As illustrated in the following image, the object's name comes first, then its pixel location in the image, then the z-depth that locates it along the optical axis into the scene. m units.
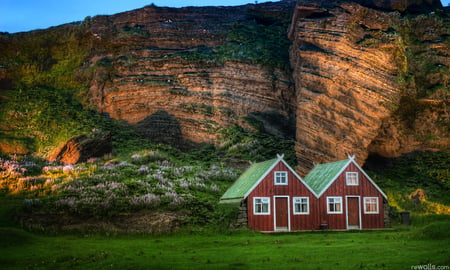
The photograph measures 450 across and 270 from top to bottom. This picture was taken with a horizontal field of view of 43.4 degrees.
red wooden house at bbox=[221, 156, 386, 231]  45.66
